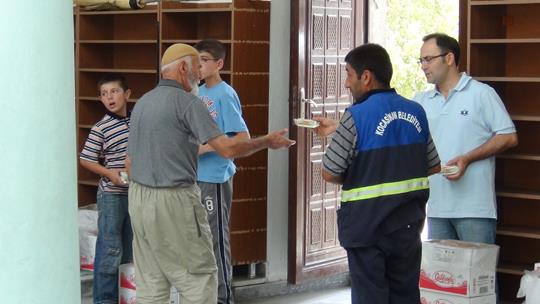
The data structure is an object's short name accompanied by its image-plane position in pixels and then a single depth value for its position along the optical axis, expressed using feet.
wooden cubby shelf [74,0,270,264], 22.06
